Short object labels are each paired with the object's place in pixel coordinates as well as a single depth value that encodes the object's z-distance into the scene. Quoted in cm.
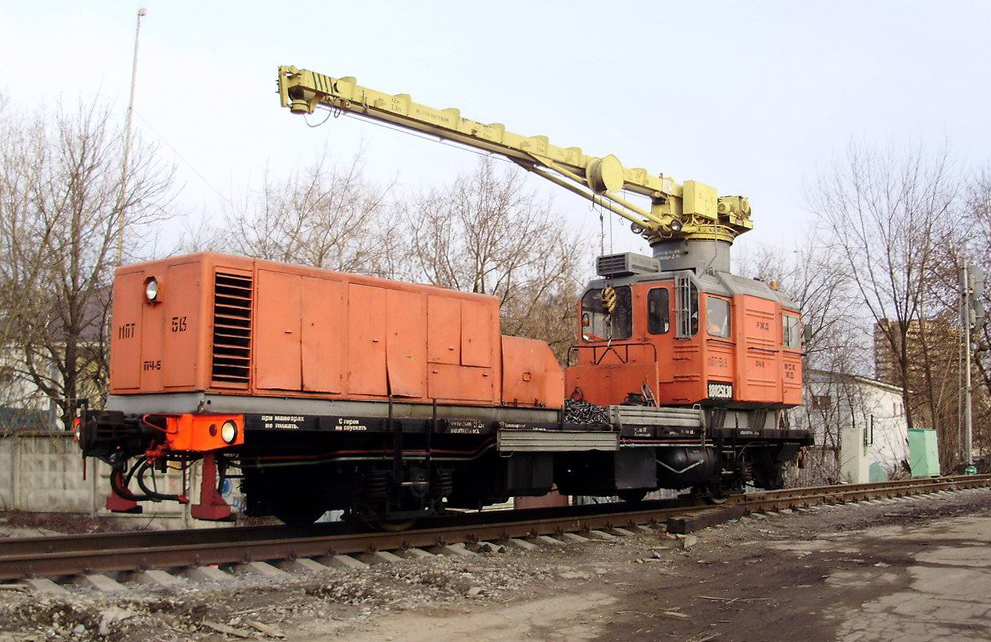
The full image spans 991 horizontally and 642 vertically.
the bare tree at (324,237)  2200
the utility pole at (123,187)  2011
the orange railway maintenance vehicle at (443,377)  884
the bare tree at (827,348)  3409
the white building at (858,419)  2470
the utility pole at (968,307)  2616
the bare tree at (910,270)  3195
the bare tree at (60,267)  1892
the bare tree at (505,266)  2392
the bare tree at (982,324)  3312
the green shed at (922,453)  2597
